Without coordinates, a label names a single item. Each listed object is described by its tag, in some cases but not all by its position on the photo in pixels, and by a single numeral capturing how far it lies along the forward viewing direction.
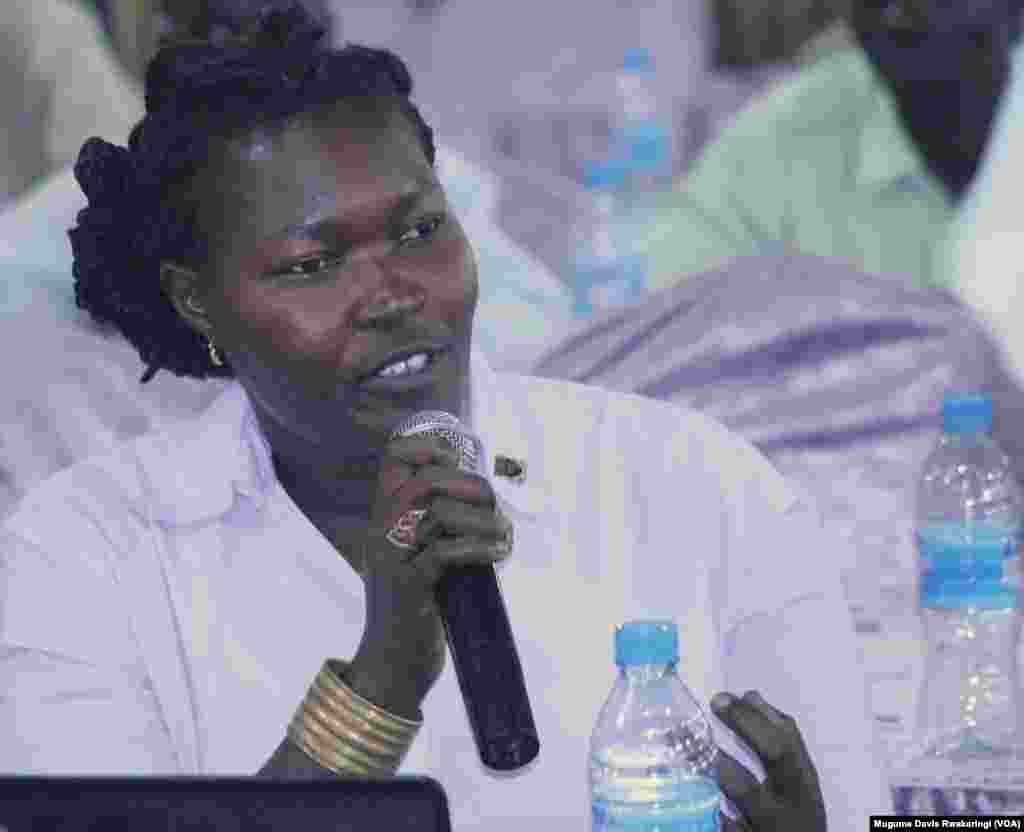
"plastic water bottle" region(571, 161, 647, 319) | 8.36
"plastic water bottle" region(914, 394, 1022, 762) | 4.70
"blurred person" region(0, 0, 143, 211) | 7.57
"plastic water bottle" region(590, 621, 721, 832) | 2.87
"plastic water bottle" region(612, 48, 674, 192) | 9.70
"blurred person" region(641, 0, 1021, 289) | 8.36
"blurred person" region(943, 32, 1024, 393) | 7.80
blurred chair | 5.84
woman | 3.40
